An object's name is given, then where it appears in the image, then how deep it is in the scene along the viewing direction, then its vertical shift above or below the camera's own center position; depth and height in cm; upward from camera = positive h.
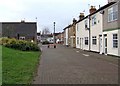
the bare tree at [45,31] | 5246 +536
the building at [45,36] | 5069 +267
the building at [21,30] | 2980 +332
